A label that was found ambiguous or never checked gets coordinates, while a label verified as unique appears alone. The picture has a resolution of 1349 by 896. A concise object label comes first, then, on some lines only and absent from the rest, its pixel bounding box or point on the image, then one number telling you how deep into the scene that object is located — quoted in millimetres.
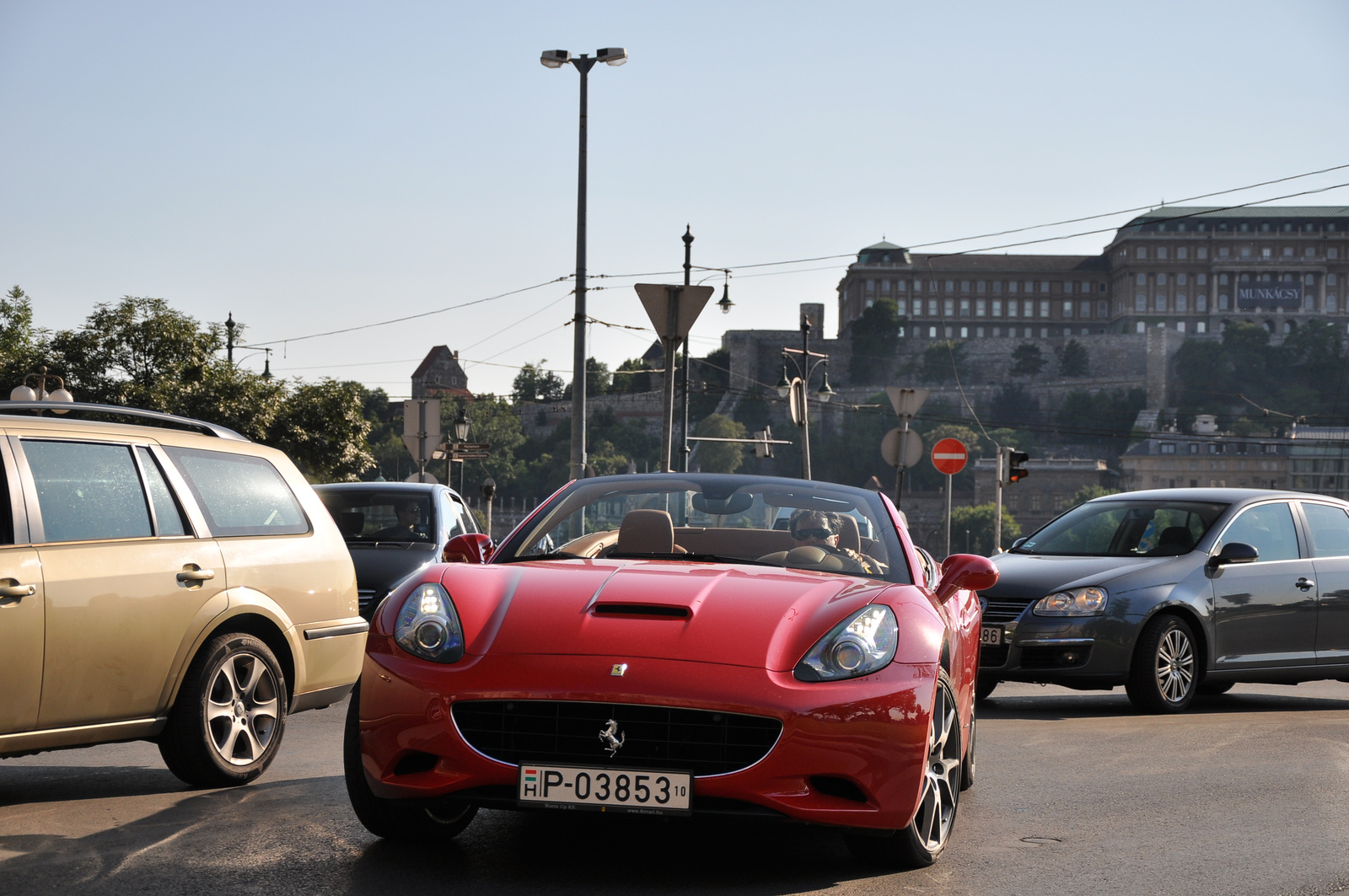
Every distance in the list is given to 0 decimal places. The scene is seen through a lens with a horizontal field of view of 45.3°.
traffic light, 25141
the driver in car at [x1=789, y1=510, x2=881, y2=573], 5684
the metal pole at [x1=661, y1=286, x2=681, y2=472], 14969
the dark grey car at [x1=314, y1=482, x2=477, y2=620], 12141
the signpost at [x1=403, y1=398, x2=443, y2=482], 22516
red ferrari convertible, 4457
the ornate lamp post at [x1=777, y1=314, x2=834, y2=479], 24797
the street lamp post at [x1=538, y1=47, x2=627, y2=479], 23636
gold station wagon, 5527
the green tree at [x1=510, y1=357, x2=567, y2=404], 171875
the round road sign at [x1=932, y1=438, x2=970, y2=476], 23188
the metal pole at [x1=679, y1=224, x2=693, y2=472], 41250
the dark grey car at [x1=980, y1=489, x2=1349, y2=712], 10133
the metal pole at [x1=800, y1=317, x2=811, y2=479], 27227
